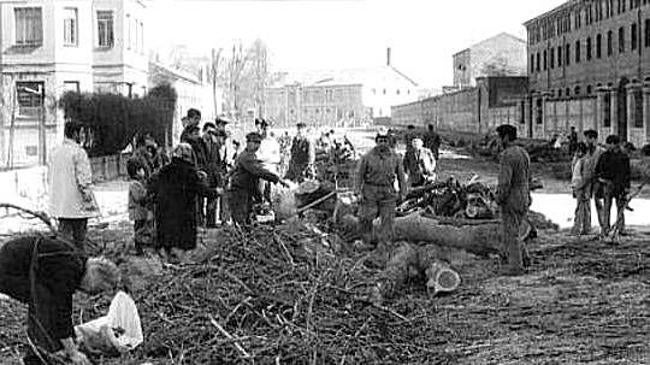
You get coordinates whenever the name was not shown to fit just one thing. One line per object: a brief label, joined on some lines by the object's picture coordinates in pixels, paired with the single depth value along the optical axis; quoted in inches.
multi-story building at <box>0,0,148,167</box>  1865.2
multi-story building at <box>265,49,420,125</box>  6348.4
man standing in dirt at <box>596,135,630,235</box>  622.5
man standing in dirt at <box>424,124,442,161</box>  1175.6
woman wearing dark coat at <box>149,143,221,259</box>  477.4
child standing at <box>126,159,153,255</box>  551.8
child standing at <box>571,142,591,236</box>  651.5
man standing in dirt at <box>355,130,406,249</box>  566.3
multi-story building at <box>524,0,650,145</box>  1795.0
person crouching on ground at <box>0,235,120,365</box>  277.1
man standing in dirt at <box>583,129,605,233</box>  640.4
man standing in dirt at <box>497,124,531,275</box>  507.5
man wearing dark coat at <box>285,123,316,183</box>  973.8
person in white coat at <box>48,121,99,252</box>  442.0
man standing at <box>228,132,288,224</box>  555.2
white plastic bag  338.0
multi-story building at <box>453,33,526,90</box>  4810.5
